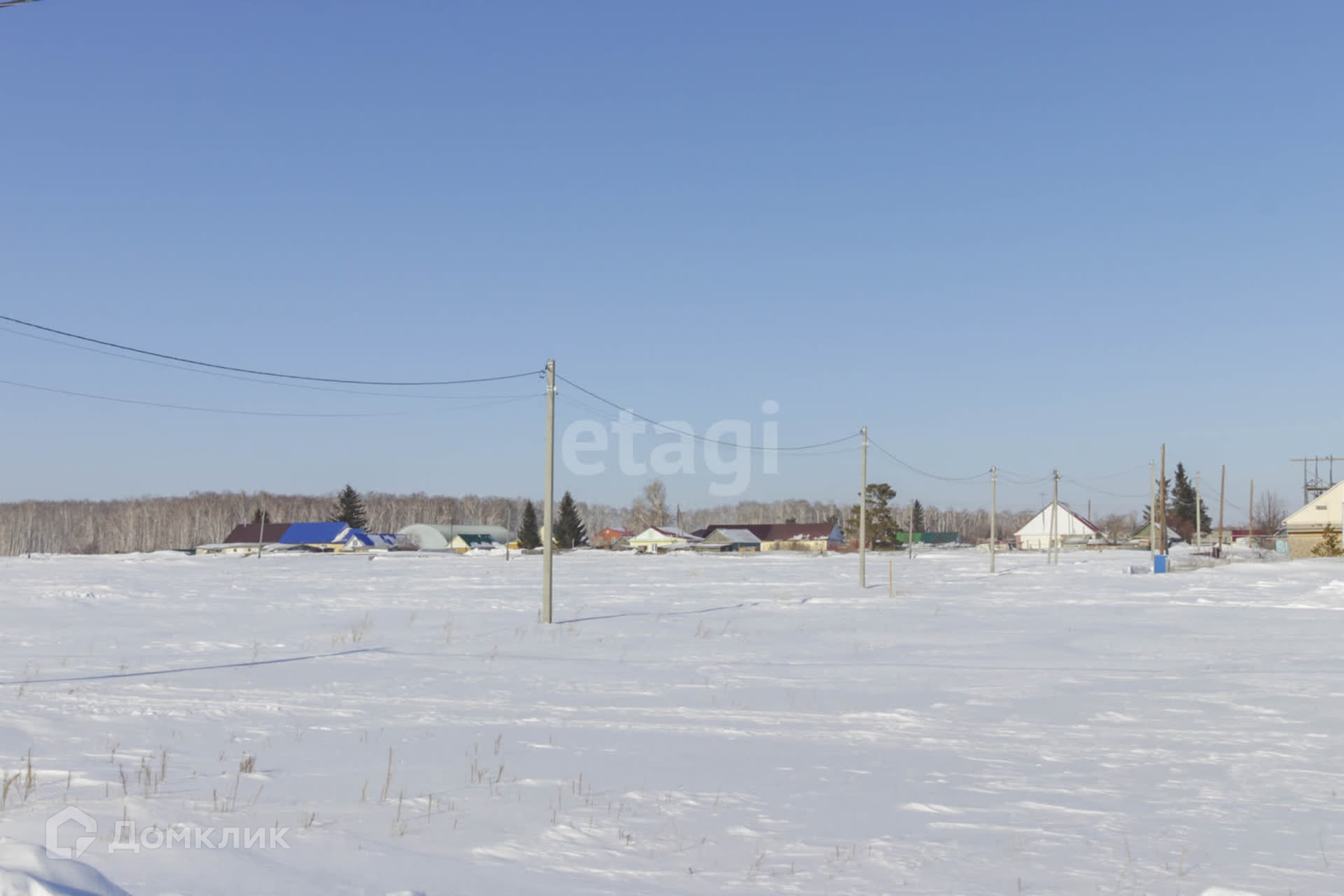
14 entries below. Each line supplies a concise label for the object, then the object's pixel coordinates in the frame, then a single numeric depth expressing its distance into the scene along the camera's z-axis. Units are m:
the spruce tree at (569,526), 114.75
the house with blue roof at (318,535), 115.98
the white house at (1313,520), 74.88
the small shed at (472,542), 138.75
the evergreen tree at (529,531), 118.75
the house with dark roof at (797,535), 134.25
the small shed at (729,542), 128.62
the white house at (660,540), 126.88
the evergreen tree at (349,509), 127.00
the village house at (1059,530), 128.75
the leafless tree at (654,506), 153.75
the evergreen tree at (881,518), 114.31
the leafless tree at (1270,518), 147.41
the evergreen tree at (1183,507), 127.88
